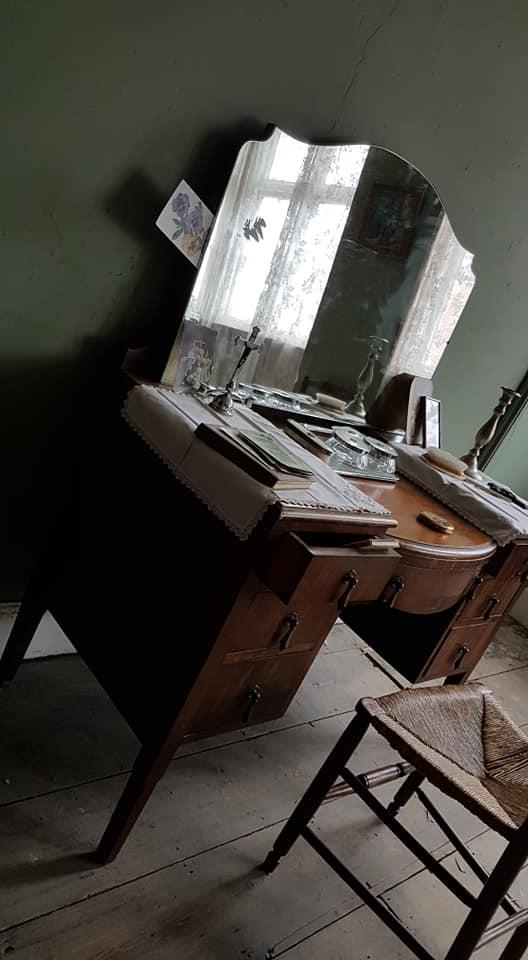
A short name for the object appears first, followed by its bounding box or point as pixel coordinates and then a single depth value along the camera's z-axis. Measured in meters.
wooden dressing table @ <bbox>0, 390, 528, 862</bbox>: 1.10
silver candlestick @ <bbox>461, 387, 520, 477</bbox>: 1.90
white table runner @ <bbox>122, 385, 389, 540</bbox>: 1.07
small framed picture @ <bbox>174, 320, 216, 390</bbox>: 1.49
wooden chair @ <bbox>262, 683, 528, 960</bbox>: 1.08
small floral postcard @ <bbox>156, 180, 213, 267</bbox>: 1.40
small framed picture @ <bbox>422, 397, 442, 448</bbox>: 2.09
